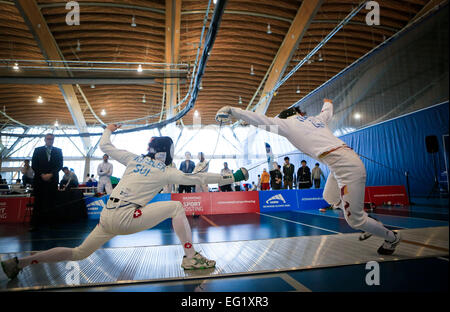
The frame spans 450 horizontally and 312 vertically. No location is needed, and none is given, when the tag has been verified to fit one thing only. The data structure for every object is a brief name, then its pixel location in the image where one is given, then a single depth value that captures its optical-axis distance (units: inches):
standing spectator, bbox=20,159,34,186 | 401.4
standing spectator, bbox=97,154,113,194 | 357.7
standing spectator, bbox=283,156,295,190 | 432.2
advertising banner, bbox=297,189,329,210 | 343.6
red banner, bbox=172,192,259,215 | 322.7
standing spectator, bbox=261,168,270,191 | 439.8
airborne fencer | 99.7
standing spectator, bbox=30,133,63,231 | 210.2
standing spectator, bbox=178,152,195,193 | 358.6
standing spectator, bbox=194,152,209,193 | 320.1
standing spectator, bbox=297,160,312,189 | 425.7
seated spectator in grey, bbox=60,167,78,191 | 406.3
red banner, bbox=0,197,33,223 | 301.0
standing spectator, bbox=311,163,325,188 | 455.8
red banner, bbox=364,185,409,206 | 331.0
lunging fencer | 90.4
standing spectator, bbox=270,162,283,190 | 415.6
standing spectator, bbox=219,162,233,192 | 397.5
